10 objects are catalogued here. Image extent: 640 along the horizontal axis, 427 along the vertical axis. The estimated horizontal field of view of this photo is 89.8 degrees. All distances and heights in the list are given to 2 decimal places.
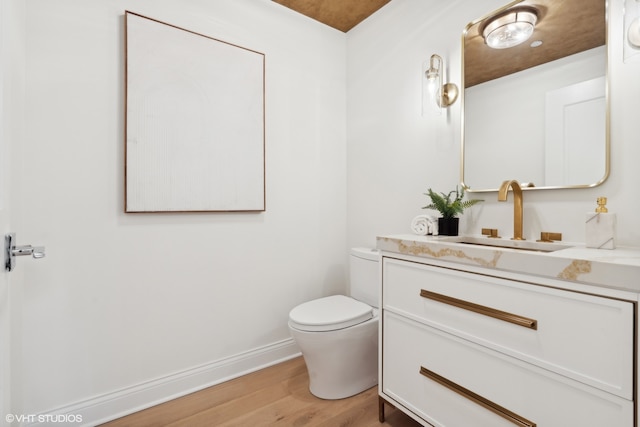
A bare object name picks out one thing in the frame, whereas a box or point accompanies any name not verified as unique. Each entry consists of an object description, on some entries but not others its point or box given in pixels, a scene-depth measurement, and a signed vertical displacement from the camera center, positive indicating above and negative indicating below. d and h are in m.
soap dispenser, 1.15 -0.05
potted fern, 1.66 +0.01
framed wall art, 1.66 +0.52
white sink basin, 1.33 -0.13
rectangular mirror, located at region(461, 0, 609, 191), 1.32 +0.52
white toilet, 1.69 -0.70
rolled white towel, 1.71 -0.06
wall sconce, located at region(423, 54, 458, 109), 1.81 +0.73
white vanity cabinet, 0.88 -0.45
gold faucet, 1.45 +0.02
